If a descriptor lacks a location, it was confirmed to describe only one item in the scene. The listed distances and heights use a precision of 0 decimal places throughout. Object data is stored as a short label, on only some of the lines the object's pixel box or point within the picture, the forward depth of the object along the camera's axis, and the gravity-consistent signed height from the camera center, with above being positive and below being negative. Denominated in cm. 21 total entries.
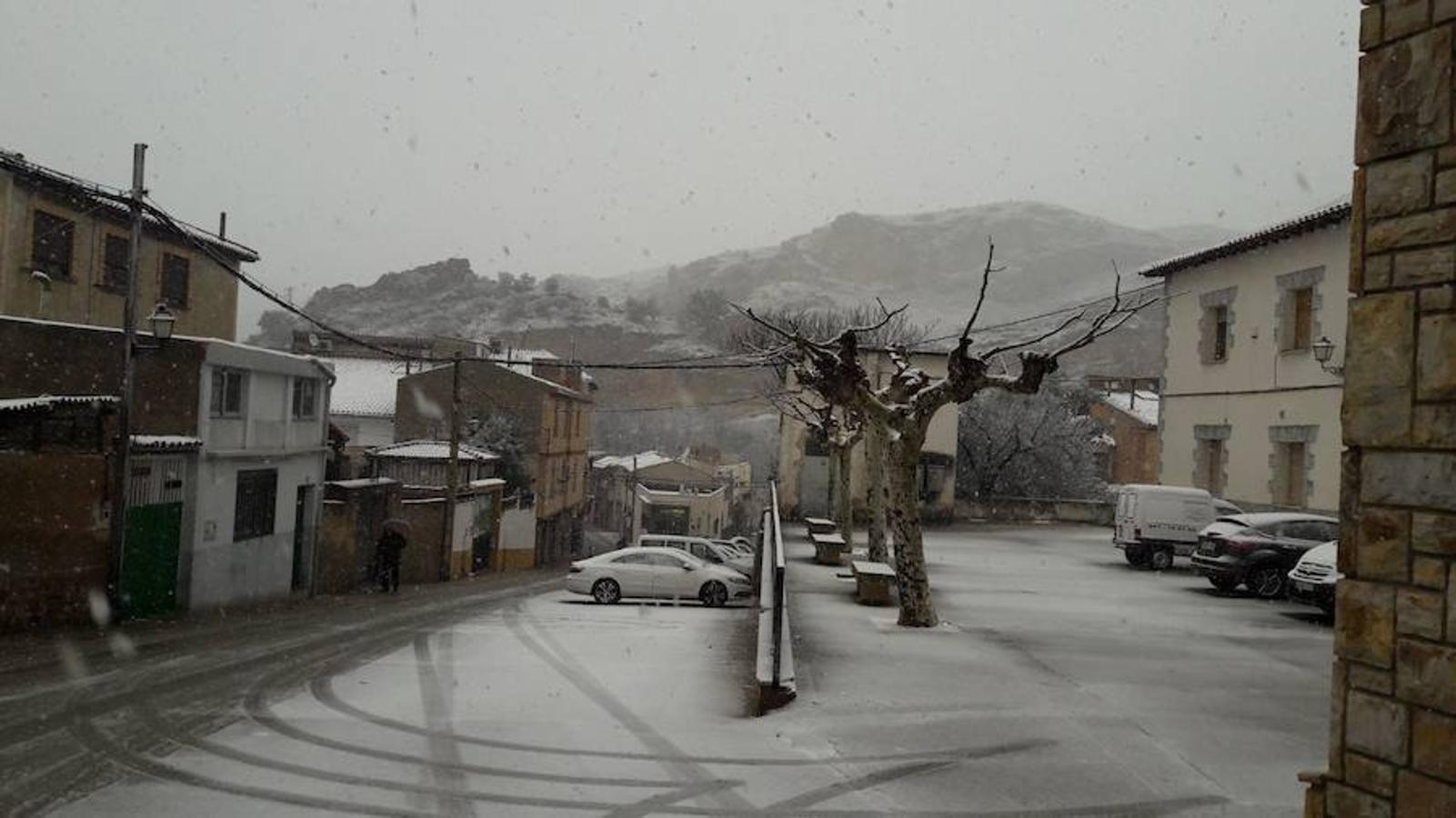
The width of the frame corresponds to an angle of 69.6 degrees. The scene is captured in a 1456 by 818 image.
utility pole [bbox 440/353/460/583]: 2986 -190
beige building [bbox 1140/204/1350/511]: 2392 +252
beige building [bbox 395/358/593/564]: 4338 +34
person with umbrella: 2595 -360
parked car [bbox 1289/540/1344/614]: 1495 -163
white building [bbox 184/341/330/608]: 2112 -150
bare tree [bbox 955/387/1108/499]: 4184 -1
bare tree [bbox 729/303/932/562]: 2061 +26
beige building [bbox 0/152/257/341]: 2653 +401
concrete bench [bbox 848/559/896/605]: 1636 -225
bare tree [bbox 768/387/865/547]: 2508 +3
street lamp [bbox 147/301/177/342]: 1753 +133
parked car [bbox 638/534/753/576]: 2777 -310
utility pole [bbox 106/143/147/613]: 1730 -31
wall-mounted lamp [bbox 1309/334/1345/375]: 2192 +249
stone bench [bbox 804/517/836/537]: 2692 -226
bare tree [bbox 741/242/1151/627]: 1291 +64
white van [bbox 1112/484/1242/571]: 2308 -139
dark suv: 1808 -147
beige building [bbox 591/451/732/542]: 5953 -404
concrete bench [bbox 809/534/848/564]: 2294 -240
